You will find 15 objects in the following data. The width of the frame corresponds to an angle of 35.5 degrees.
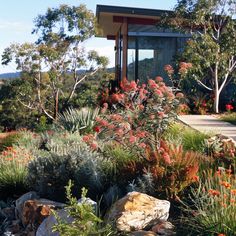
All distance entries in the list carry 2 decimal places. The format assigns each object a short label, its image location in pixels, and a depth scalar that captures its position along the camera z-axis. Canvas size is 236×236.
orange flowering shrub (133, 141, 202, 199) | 4.01
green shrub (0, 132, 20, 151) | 8.59
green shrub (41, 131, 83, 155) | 6.52
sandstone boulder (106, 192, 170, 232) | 3.46
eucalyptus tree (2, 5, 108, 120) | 17.09
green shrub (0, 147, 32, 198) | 5.00
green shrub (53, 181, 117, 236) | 3.06
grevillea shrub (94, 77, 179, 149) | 5.14
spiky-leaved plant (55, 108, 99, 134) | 8.70
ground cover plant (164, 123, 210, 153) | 6.07
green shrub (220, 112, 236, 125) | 10.81
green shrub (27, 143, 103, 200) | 4.36
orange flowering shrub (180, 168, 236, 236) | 3.22
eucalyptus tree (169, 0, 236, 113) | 12.23
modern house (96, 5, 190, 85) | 14.97
